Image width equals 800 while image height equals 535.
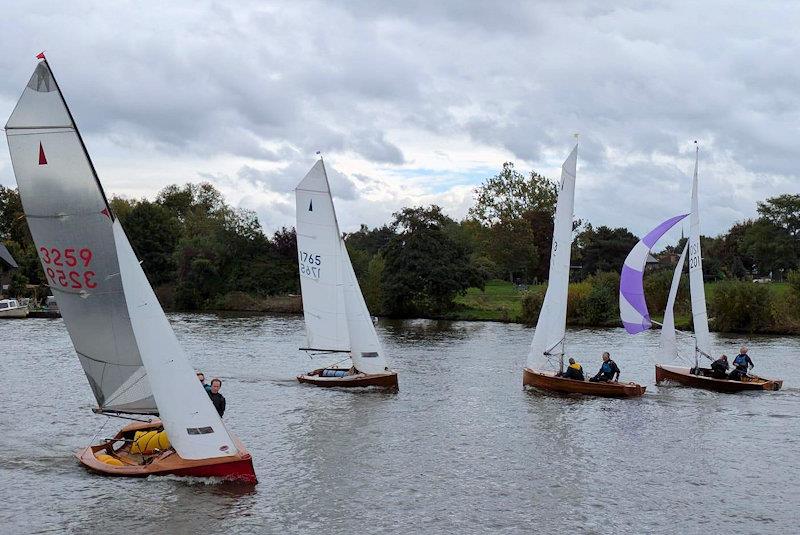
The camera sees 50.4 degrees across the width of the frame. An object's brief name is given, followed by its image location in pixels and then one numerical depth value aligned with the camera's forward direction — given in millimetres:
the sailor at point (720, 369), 32531
